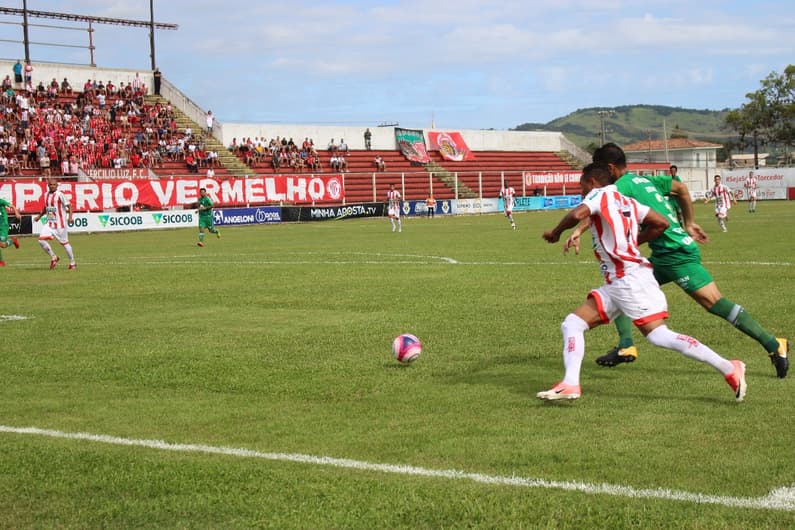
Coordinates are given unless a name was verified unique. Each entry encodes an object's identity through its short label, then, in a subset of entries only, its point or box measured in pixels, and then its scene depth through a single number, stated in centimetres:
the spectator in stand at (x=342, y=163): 6078
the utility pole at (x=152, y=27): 6399
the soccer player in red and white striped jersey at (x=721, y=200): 3100
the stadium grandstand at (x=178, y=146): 4756
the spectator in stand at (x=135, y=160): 4963
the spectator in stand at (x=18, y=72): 5191
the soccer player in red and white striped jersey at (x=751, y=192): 4706
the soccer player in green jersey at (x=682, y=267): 791
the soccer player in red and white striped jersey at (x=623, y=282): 700
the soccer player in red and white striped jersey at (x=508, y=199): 4072
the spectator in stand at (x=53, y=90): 5219
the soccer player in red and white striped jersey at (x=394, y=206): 3947
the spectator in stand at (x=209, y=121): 5778
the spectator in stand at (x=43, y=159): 4544
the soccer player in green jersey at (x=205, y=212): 3341
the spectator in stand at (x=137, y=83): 5741
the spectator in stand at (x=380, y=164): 6381
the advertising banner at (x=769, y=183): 7144
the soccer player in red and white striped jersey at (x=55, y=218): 2245
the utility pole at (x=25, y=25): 5828
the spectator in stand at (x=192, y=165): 5200
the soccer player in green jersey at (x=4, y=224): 2490
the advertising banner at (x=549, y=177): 6644
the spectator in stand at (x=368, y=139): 6662
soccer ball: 881
